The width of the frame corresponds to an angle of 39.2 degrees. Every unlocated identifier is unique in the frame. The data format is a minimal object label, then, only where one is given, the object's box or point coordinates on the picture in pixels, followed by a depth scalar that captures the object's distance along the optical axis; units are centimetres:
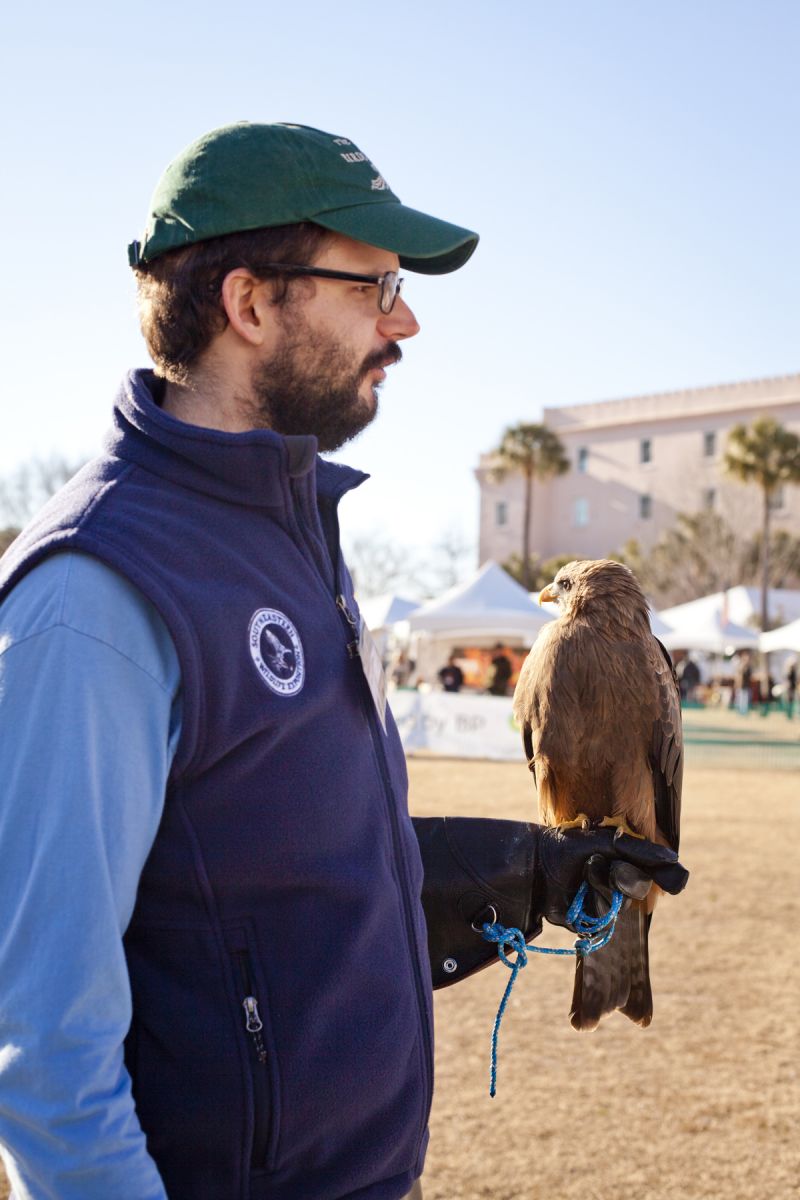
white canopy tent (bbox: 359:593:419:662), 2936
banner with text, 1797
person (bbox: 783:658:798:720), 3030
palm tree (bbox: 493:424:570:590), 4938
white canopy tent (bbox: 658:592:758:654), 3039
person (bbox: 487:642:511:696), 2128
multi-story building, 6247
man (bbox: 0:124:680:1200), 131
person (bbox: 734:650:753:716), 3152
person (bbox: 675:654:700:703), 3136
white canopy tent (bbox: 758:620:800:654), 2580
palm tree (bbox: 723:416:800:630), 4316
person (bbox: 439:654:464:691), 2222
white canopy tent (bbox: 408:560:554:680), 2223
